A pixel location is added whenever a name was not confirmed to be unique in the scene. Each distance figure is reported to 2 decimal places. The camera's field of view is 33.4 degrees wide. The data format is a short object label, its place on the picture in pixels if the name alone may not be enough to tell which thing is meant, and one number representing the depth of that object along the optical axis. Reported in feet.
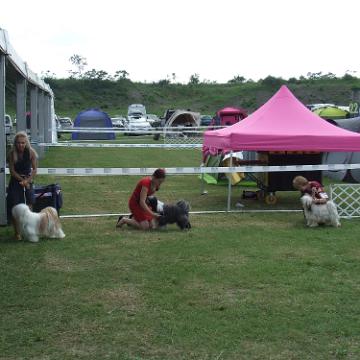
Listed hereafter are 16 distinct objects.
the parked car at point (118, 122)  141.83
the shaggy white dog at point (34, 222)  24.26
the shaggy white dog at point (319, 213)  28.30
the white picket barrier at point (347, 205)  31.67
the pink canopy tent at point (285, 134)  33.58
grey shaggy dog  27.22
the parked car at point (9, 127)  75.99
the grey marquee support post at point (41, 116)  73.31
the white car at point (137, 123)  134.62
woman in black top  25.93
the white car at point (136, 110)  164.44
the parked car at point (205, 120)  141.04
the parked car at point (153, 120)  146.49
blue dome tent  125.29
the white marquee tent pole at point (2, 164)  28.43
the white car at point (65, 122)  134.83
